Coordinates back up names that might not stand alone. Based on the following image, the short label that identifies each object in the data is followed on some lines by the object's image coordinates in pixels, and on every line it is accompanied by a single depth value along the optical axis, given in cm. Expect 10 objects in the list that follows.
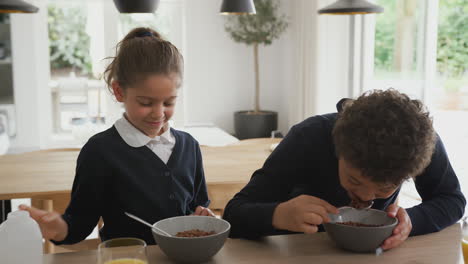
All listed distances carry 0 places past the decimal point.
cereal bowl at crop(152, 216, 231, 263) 97
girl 130
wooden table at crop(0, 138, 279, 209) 195
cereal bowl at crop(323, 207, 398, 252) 104
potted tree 538
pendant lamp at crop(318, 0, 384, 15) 257
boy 98
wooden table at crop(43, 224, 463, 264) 104
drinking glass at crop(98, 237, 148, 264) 86
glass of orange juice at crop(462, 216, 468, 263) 102
